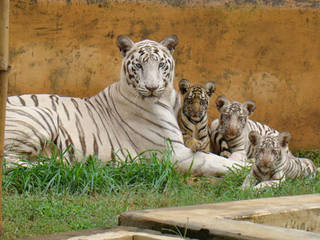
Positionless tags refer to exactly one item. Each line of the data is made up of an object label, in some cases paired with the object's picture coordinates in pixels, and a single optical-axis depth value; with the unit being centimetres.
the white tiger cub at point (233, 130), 1371
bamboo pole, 622
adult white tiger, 1257
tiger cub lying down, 1084
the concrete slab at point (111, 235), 571
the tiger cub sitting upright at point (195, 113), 1393
